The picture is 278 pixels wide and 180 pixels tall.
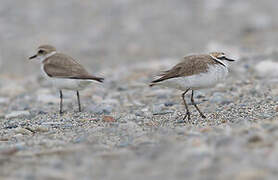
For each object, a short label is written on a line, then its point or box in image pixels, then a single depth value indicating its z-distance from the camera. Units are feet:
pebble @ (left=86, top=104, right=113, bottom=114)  52.11
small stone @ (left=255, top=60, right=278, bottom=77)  62.85
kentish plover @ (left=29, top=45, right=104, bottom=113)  51.16
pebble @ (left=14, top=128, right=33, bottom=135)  42.49
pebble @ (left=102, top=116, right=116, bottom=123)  46.52
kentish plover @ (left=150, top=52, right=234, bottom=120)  43.62
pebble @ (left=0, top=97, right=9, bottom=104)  62.64
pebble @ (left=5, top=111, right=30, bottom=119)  52.85
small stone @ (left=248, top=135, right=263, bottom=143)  29.84
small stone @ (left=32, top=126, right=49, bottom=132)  42.79
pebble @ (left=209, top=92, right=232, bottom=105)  53.20
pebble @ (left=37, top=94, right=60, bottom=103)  61.41
